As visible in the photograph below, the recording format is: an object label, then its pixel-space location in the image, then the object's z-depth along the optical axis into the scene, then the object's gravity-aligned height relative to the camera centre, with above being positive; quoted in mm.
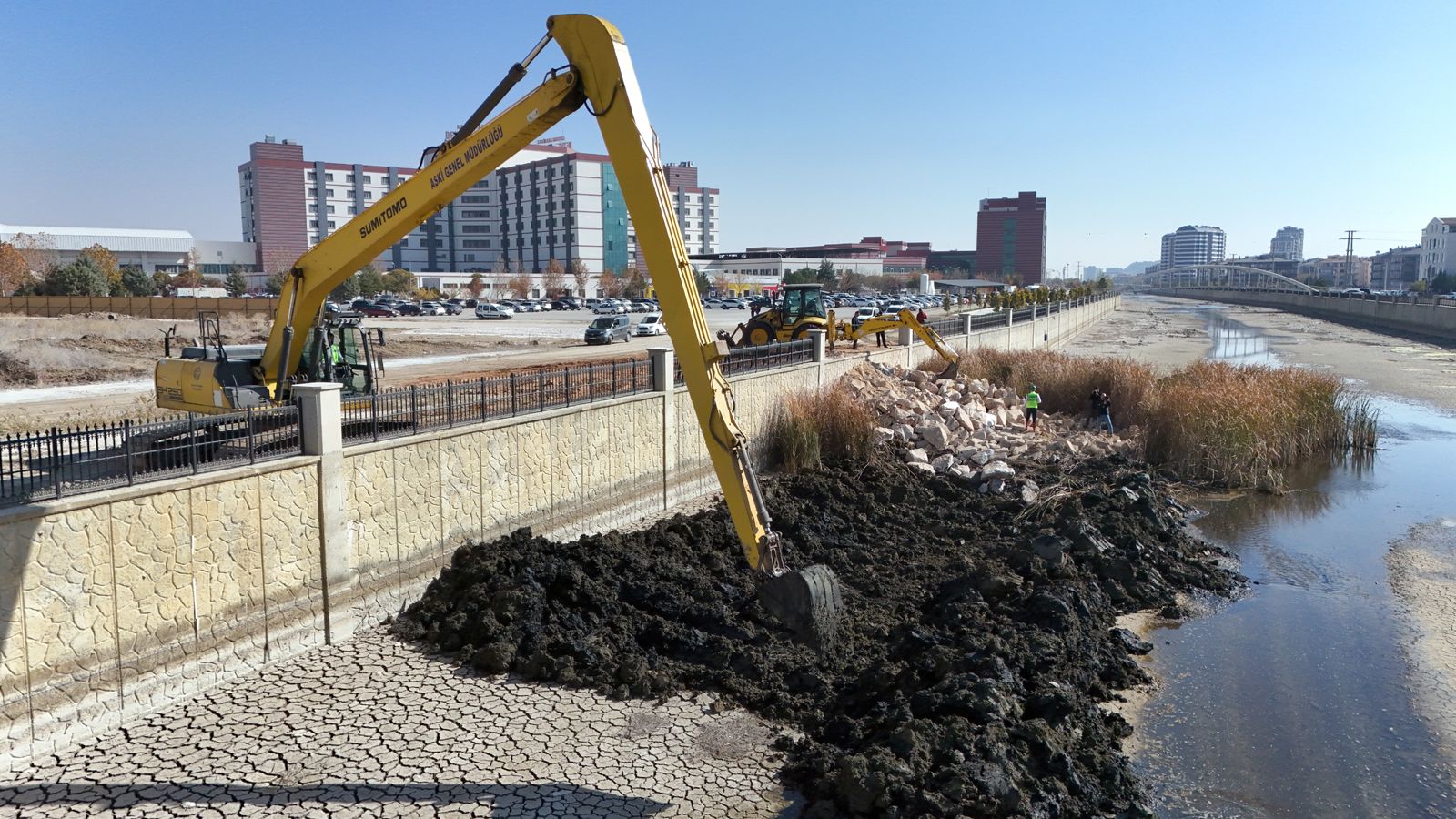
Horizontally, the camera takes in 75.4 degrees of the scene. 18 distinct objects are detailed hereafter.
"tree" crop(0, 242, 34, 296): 65375 +2186
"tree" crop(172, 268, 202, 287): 85831 +2143
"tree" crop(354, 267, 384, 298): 84688 +1831
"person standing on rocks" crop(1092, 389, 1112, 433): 24234 -2748
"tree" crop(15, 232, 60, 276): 76044 +4212
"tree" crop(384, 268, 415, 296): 90312 +2048
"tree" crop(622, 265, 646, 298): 99125 +1970
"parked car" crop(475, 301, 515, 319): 62688 -554
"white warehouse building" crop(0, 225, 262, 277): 103188 +6304
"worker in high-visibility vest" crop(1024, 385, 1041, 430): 23781 -2528
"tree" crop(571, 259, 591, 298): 101750 +3333
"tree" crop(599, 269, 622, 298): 99938 +1965
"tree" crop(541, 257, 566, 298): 97375 +2461
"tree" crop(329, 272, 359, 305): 81875 +1043
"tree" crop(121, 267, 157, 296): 72812 +1510
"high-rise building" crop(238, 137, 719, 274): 118562 +12063
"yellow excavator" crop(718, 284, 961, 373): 27984 -538
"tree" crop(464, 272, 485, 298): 94938 +1719
